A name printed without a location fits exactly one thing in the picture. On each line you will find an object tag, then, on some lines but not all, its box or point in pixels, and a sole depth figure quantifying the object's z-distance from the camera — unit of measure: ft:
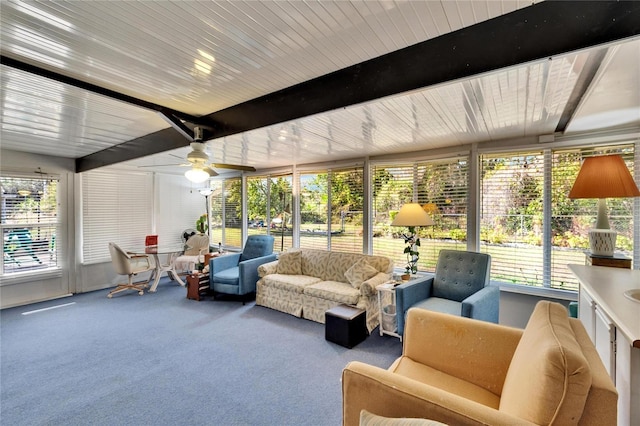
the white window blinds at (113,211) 16.34
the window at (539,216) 9.53
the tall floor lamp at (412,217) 9.87
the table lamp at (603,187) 6.18
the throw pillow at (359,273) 11.44
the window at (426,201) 11.95
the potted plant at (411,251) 10.87
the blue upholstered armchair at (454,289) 8.71
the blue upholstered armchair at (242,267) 14.06
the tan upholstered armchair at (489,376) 2.81
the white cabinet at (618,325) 3.63
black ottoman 9.42
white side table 10.41
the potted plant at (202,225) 20.76
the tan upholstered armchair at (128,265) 15.46
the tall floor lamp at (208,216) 21.78
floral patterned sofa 10.94
